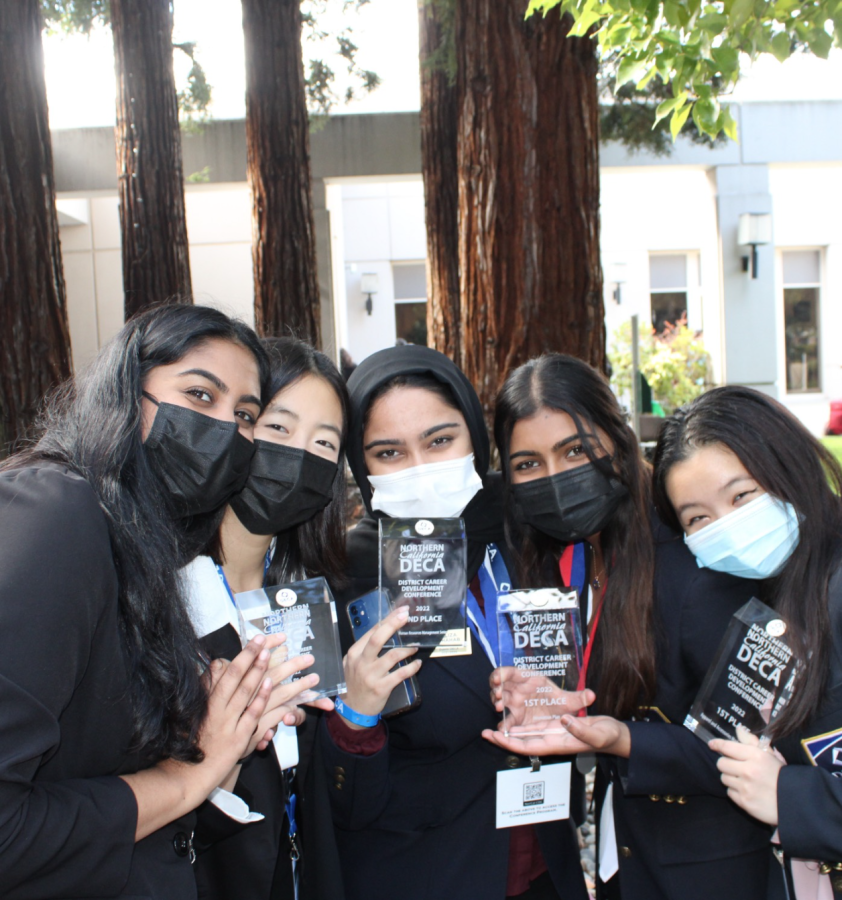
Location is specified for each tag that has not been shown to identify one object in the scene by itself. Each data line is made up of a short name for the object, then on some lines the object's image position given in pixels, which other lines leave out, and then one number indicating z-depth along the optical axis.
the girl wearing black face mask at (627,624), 2.08
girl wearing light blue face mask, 1.82
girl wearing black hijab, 2.19
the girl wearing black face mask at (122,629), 1.32
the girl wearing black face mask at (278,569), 2.02
